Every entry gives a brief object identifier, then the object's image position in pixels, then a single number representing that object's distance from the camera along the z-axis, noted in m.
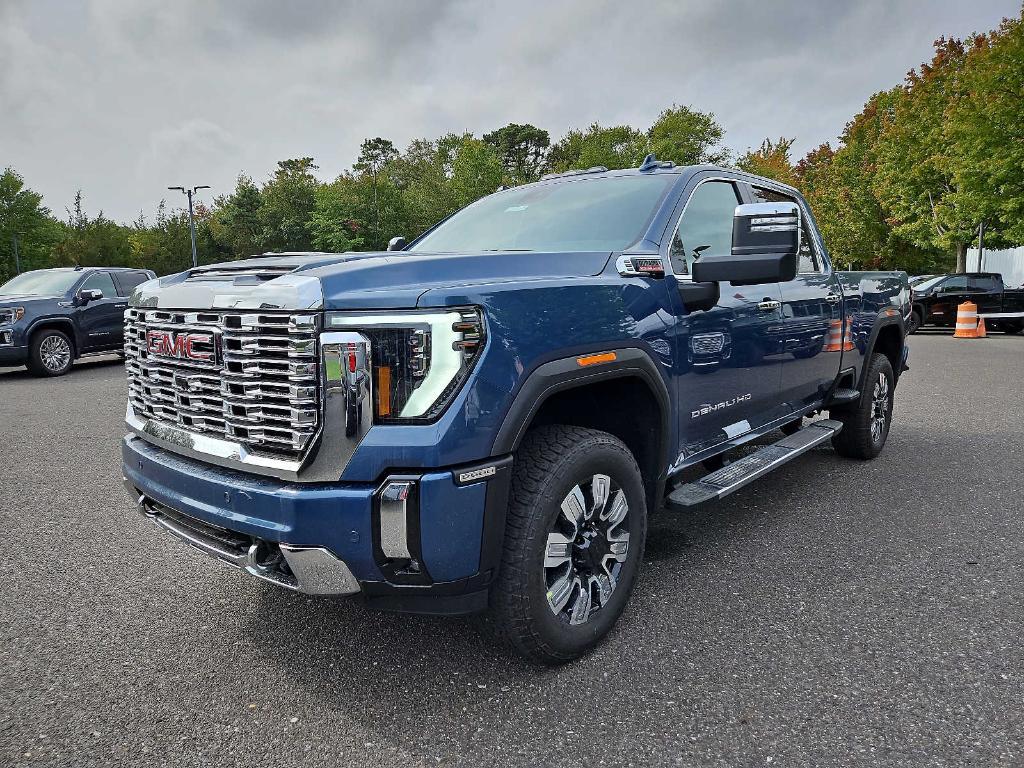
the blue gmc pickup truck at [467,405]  2.12
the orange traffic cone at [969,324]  17.50
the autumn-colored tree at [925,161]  25.45
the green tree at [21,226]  46.31
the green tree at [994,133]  19.73
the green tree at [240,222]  60.19
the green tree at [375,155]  89.22
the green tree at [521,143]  81.75
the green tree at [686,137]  47.69
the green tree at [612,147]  47.44
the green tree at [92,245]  46.81
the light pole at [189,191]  42.16
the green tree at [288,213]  57.31
